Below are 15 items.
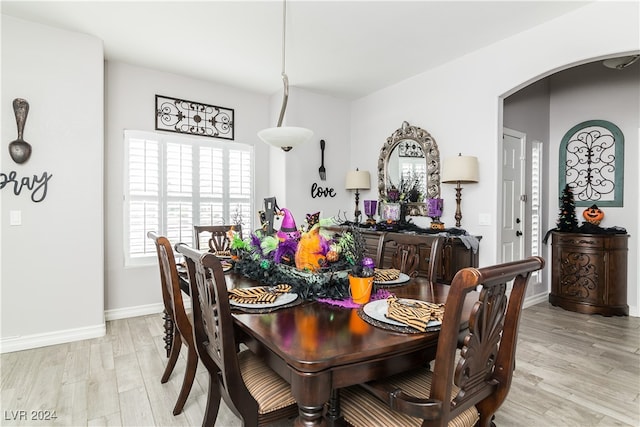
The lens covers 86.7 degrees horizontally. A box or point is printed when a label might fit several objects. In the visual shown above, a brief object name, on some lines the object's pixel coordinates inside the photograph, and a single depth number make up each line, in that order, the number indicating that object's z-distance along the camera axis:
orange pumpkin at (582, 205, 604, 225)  3.97
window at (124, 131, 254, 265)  3.83
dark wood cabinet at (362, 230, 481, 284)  3.17
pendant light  2.52
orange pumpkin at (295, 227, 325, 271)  1.74
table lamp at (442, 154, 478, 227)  3.32
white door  3.91
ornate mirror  3.90
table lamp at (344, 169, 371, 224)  4.59
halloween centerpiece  1.66
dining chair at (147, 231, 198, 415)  1.76
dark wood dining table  1.02
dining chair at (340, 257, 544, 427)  0.99
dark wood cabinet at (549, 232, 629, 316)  3.72
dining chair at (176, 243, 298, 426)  1.24
